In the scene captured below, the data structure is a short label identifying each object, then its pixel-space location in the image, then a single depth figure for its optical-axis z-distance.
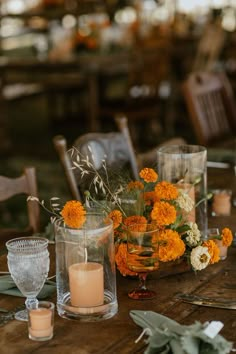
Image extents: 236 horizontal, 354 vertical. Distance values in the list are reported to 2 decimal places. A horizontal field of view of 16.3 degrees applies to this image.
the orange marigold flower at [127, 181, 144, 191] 1.57
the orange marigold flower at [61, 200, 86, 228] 1.38
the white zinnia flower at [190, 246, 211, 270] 1.51
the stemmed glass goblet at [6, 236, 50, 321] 1.39
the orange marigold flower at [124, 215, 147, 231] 1.51
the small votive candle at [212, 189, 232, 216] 1.98
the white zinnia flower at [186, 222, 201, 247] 1.53
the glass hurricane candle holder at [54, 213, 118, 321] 1.38
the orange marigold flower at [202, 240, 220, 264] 1.51
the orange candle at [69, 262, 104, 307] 1.38
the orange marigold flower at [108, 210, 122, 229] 1.49
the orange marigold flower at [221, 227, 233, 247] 1.57
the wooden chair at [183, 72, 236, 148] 3.01
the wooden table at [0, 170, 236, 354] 1.27
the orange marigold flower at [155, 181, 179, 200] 1.51
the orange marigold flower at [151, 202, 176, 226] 1.46
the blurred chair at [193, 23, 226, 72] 7.00
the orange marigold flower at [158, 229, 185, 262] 1.46
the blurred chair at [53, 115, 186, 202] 2.11
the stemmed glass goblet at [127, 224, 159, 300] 1.44
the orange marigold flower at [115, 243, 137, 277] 1.49
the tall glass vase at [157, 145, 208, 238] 1.80
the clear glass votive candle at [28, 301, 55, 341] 1.29
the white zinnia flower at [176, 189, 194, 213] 1.55
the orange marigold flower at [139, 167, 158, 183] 1.53
